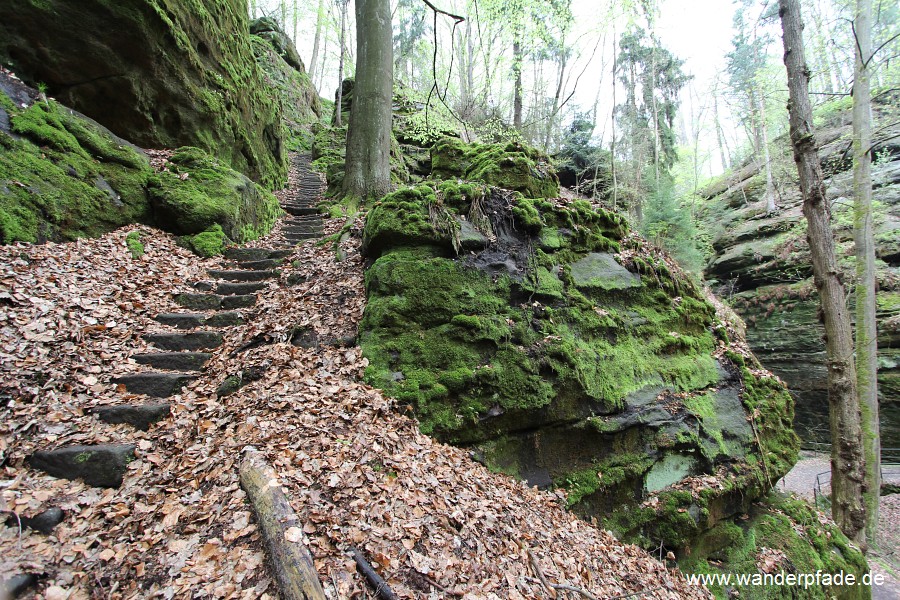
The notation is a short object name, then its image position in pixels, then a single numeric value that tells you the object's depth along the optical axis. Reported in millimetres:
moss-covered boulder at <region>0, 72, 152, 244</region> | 4578
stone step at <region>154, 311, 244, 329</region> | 4879
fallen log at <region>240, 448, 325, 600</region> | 2088
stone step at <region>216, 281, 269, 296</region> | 5797
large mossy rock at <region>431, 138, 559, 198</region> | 6805
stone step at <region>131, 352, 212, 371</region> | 4215
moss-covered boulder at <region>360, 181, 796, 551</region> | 4504
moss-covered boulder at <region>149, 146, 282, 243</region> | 6379
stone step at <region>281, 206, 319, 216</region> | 9902
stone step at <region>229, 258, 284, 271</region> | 6516
